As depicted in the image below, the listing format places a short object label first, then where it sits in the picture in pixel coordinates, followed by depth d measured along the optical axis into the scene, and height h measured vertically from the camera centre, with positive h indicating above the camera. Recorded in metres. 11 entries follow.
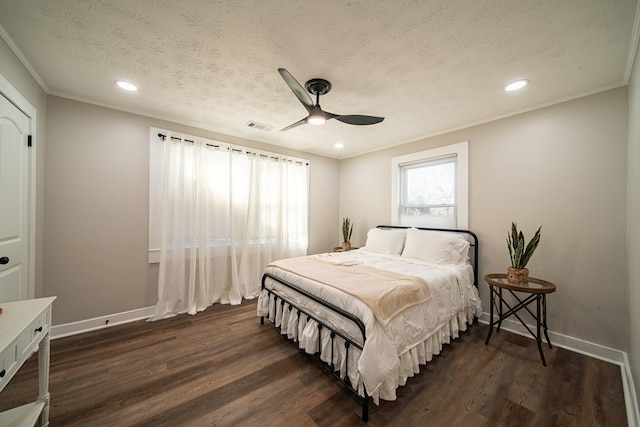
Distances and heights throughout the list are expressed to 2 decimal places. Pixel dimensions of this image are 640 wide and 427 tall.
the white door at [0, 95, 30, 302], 1.75 +0.07
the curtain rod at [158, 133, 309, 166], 3.11 +1.00
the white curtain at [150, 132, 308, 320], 3.15 -0.12
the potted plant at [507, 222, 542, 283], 2.35 -0.44
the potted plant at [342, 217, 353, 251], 4.35 -0.40
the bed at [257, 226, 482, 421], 1.63 -0.81
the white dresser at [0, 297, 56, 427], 1.05 -0.68
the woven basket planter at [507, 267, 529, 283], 2.36 -0.62
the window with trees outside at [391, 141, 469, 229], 3.27 +0.42
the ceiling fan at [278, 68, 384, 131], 2.02 +0.93
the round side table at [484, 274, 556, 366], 2.15 -0.74
